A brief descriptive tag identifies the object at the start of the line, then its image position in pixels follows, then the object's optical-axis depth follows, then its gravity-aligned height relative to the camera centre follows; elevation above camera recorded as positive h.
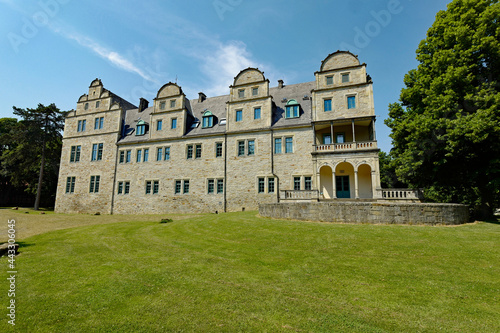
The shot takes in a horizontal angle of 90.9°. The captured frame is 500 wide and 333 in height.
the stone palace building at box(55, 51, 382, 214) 23.55 +5.81
